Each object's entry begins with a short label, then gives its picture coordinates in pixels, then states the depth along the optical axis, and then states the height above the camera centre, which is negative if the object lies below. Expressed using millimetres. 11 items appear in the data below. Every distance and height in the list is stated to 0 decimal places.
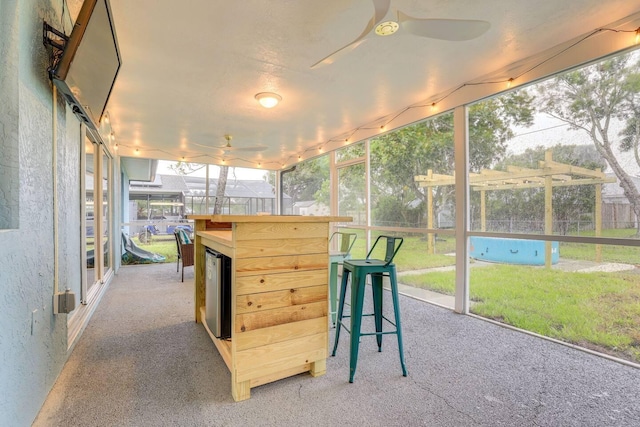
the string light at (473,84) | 2254 +1374
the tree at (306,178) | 6125 +821
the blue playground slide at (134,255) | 6250 -886
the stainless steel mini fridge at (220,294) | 2057 -579
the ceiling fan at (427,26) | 1735 +1156
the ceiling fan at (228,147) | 4957 +1273
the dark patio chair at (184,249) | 4918 -589
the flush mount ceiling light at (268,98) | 3377 +1346
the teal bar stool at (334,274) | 2842 -590
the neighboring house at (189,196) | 6828 +443
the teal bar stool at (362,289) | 1908 -539
